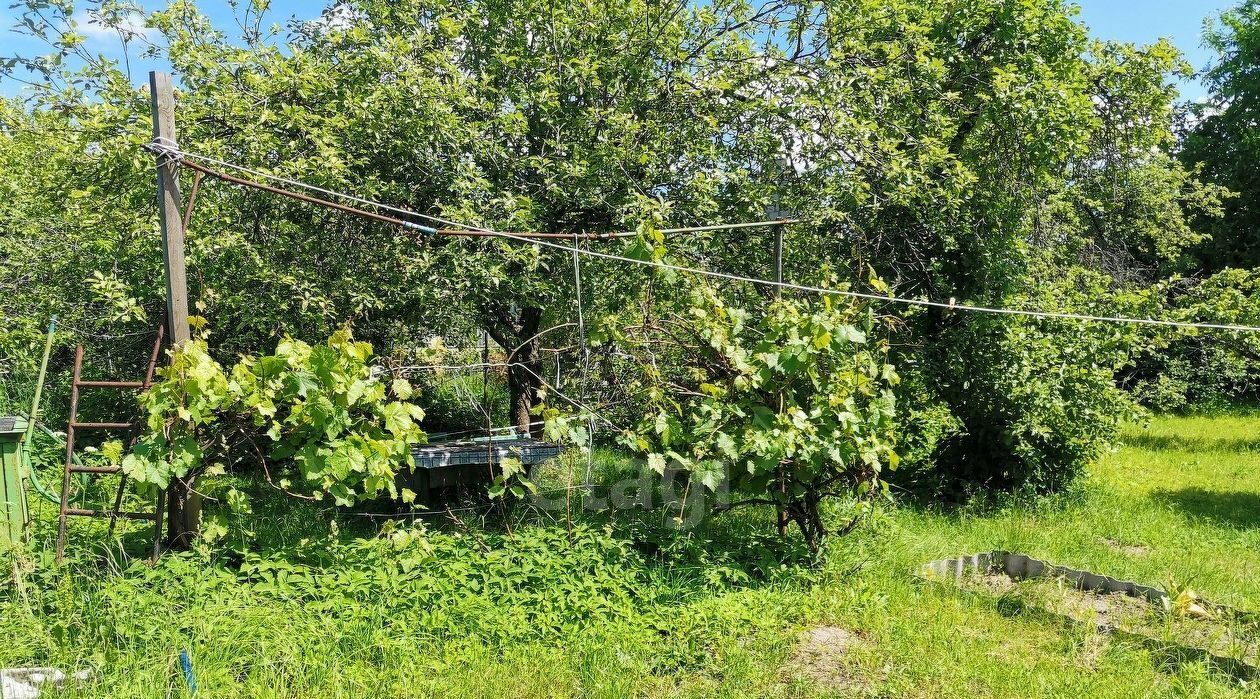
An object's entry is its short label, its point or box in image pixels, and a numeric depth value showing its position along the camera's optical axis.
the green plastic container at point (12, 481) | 4.43
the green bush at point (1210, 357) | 7.28
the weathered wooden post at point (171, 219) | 3.95
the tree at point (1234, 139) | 16.11
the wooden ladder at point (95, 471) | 4.00
